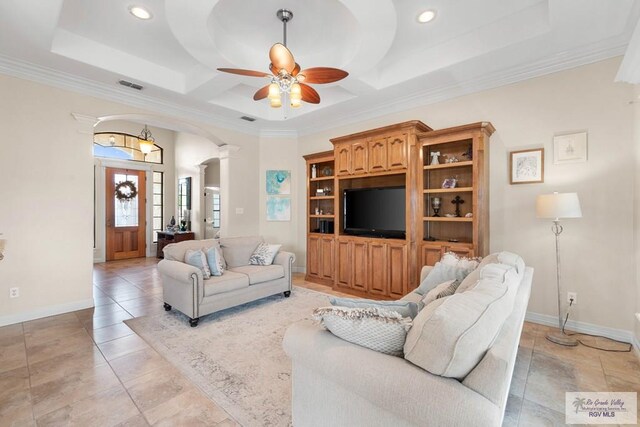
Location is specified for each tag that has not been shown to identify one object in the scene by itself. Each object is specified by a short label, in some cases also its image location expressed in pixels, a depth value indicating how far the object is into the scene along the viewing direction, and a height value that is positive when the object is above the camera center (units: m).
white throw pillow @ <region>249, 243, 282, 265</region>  4.20 -0.62
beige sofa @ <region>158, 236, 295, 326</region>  3.21 -0.83
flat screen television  4.06 +0.02
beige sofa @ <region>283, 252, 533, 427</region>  0.96 -0.66
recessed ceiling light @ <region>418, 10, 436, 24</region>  2.83 +2.00
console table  7.36 -0.62
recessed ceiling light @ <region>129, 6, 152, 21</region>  2.78 +2.02
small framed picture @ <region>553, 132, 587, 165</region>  3.03 +0.71
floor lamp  2.70 +0.03
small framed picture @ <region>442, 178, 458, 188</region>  3.74 +0.41
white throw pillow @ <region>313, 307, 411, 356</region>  1.27 -0.52
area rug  1.94 -1.28
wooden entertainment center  3.48 +0.22
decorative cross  3.77 +0.15
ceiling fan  2.50 +1.33
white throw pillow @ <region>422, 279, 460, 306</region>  1.94 -0.55
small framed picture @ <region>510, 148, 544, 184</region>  3.26 +0.55
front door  7.31 +0.02
